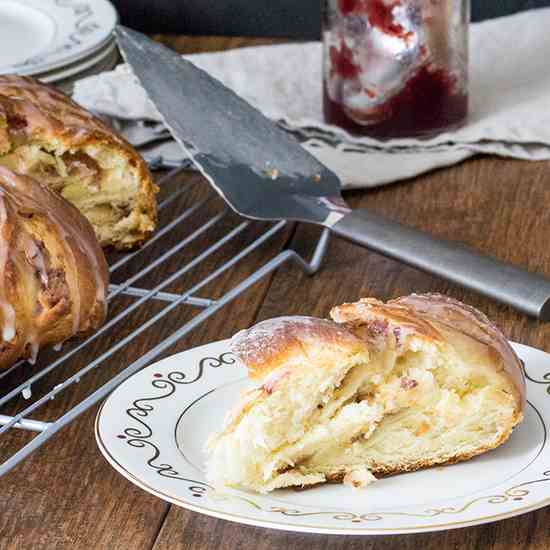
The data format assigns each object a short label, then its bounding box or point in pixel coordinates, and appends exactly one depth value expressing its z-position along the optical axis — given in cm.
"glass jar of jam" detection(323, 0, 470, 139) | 100
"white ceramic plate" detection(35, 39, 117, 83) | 105
